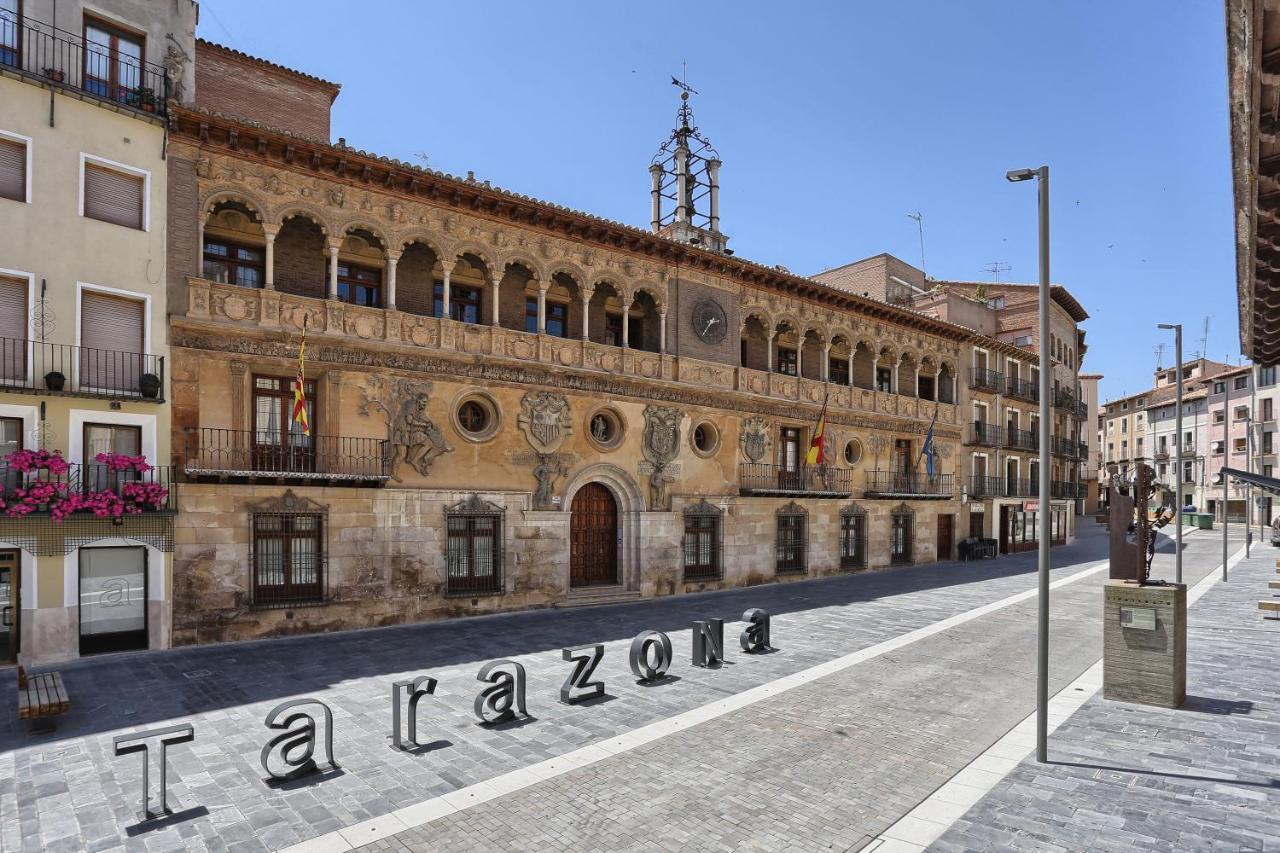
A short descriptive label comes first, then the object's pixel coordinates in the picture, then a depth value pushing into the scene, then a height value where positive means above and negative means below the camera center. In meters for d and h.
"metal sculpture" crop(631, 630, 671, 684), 12.15 -3.55
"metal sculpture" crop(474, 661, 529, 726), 10.04 -3.54
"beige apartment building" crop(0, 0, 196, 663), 13.55 +2.32
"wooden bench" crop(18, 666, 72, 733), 9.66 -3.45
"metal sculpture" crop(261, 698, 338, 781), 7.97 -3.39
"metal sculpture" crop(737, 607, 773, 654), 14.54 -3.74
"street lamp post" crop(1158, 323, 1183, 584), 17.68 +0.03
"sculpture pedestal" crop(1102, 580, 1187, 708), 10.45 -2.90
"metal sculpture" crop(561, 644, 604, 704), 11.09 -3.64
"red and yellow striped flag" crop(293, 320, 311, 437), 15.23 +1.07
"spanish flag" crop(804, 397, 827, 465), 24.78 +0.17
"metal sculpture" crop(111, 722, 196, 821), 7.14 -3.00
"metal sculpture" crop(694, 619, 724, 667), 13.40 -3.65
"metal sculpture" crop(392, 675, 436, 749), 9.14 -3.32
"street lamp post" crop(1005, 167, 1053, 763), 8.24 -0.44
